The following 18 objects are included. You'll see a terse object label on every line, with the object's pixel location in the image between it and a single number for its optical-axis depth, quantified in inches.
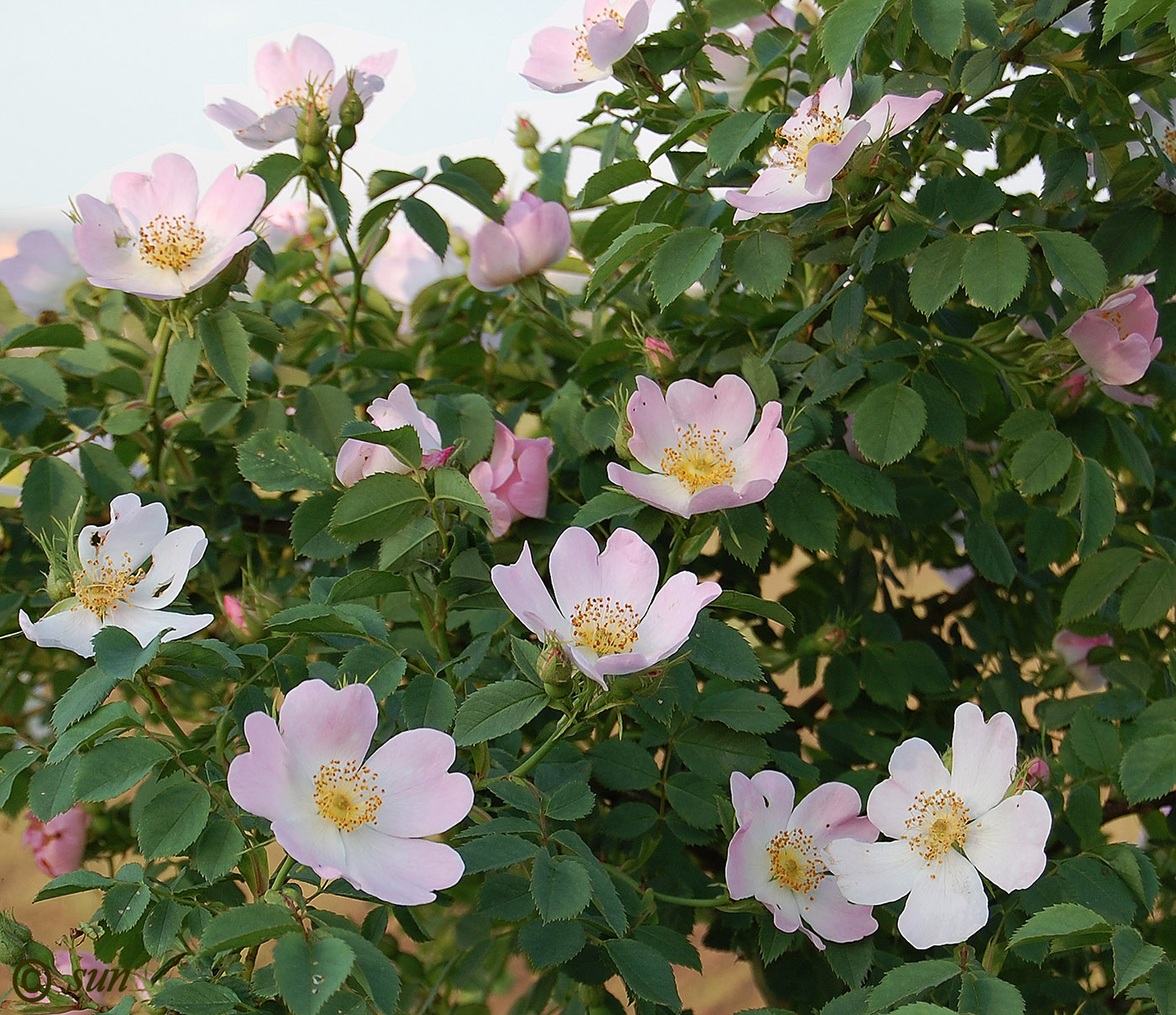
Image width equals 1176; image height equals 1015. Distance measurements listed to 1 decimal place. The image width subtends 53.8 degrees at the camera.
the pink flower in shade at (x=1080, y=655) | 38.6
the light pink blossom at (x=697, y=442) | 23.7
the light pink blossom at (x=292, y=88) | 31.2
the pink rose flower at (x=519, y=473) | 27.5
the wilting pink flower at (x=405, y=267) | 50.4
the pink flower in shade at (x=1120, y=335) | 27.6
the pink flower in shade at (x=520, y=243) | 33.9
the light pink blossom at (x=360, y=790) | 18.2
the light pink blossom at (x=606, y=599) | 20.7
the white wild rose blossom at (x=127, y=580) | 22.2
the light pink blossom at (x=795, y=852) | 22.5
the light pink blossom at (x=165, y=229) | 26.9
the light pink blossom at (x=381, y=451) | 23.3
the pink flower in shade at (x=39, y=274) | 40.1
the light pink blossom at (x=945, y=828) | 21.6
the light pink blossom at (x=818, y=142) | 23.7
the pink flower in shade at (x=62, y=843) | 36.2
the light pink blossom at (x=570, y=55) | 31.8
